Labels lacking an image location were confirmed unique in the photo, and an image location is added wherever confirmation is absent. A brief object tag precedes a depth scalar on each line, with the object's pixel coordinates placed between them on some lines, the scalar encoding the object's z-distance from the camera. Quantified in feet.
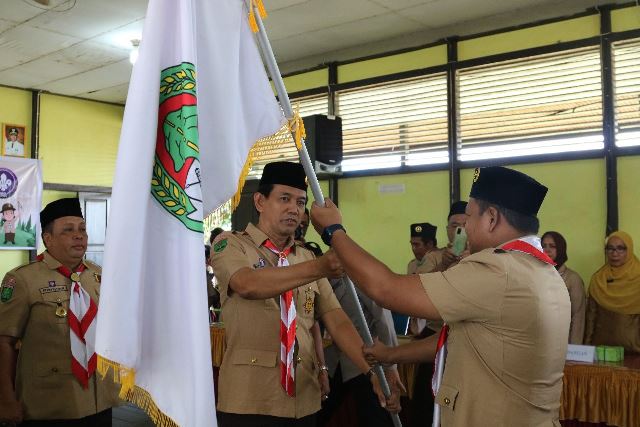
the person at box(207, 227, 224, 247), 26.25
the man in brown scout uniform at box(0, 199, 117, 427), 8.95
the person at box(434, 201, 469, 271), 15.17
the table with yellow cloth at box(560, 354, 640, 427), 12.71
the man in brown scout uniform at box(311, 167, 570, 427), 6.01
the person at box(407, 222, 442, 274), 21.16
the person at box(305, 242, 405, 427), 12.29
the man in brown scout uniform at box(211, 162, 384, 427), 7.36
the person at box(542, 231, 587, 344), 17.62
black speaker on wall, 23.29
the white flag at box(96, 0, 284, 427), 4.90
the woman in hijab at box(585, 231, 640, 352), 17.17
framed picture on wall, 28.84
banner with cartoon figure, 28.17
